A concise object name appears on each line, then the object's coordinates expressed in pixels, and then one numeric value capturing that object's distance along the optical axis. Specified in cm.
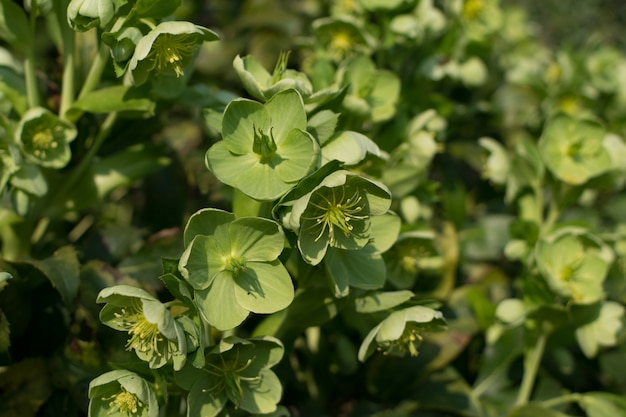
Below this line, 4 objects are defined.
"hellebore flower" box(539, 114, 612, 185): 88
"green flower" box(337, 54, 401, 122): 82
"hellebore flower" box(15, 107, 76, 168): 78
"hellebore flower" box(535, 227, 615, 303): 84
